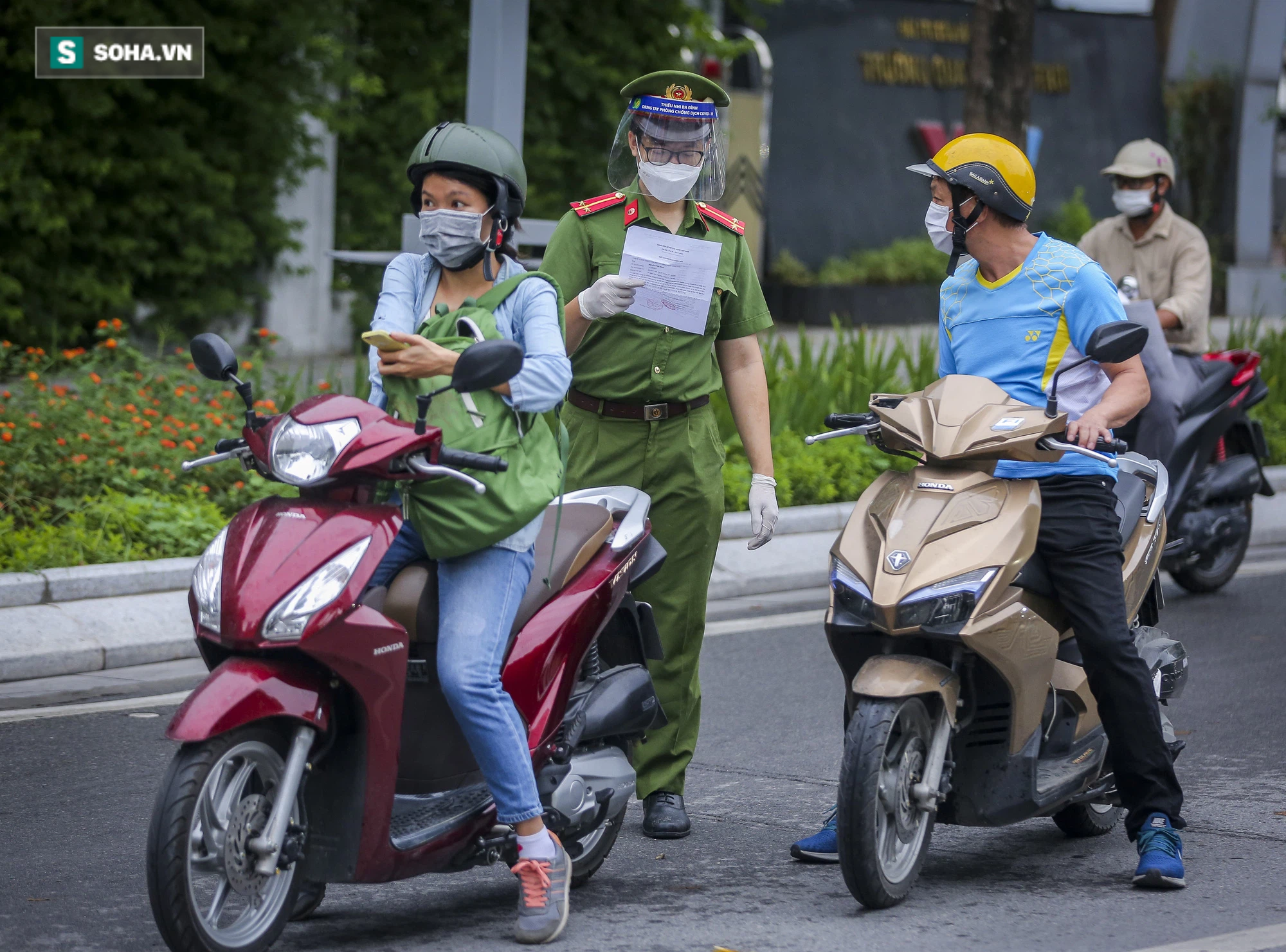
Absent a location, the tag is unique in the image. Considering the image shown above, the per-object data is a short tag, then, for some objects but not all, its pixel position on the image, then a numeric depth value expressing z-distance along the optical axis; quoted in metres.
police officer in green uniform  9.81
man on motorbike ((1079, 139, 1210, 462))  16.86
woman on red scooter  7.72
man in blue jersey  8.87
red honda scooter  7.04
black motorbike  16.77
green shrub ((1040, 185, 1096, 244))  42.06
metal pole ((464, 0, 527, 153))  17.67
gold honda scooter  8.32
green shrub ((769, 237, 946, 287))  38.75
